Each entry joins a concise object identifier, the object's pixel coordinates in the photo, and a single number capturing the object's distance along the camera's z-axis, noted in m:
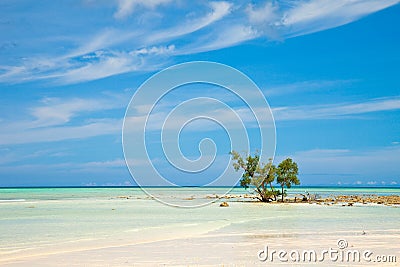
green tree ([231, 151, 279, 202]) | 53.66
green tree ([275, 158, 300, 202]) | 55.84
